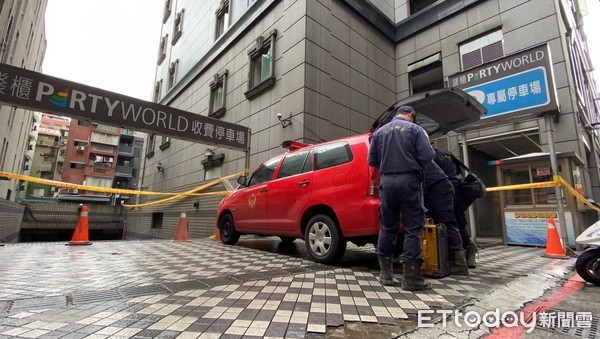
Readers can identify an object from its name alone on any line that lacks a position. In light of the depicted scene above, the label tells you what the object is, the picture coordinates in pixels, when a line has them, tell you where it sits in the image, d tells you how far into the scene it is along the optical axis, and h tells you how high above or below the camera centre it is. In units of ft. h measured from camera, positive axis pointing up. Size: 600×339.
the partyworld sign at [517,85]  17.84 +9.06
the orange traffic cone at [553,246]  16.47 -1.20
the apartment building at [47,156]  151.53 +32.90
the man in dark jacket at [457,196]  13.24 +1.25
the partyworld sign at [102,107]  20.76 +8.89
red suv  12.12 +1.55
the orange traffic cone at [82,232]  21.45 -1.17
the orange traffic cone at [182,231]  26.27 -1.12
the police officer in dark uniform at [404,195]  9.38 +0.89
